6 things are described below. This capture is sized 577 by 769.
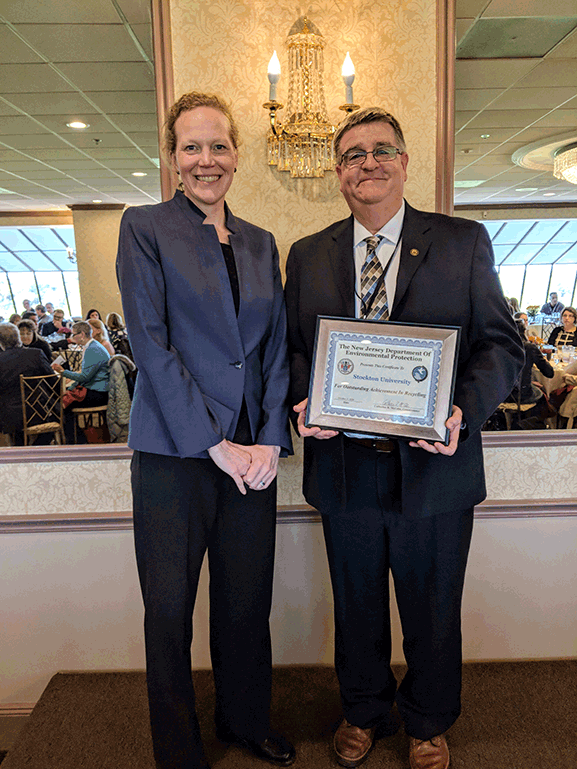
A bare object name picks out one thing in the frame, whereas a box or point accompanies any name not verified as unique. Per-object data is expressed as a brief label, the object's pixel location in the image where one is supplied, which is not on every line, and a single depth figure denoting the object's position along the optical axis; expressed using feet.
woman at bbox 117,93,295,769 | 4.42
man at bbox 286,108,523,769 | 4.69
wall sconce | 5.97
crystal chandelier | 7.63
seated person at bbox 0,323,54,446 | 6.91
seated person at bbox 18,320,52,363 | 7.61
